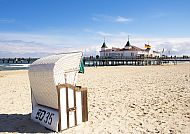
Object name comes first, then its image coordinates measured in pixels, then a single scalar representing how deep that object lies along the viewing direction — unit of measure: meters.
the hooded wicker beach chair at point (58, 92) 5.46
